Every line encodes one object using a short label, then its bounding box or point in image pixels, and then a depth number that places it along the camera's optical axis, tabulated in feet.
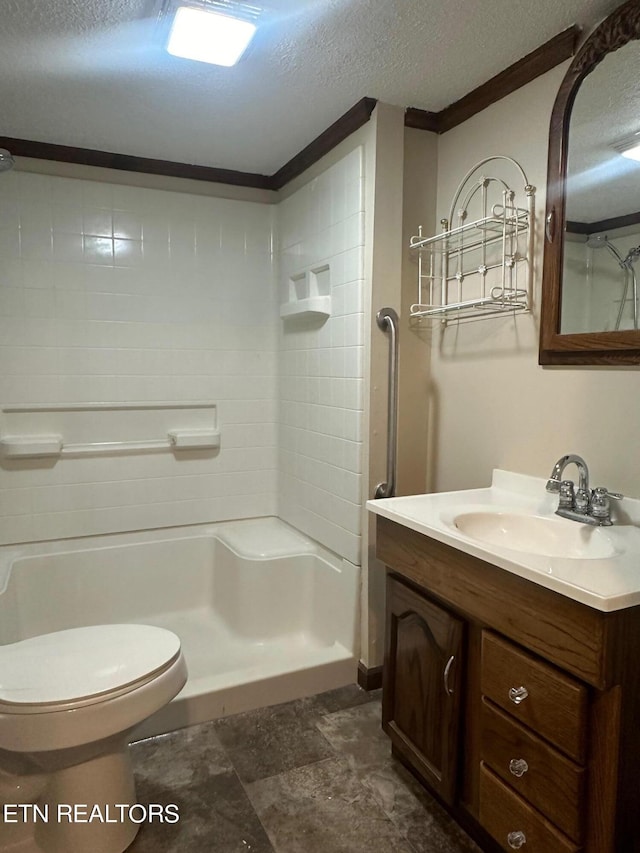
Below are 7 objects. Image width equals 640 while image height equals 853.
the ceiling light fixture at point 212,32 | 4.79
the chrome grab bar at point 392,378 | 6.79
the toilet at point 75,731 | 4.23
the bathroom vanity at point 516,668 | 3.49
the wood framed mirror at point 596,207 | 4.71
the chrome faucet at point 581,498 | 4.74
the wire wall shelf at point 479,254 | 5.74
